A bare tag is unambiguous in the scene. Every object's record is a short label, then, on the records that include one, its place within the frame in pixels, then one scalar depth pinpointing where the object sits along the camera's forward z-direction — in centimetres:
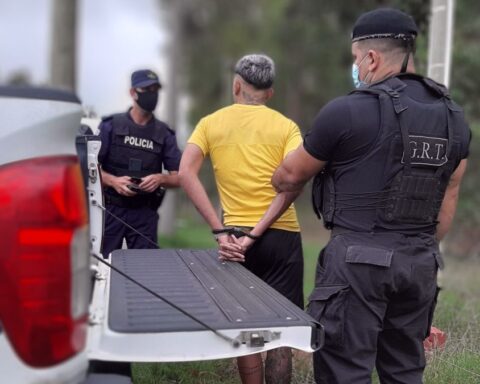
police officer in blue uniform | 454
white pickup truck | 176
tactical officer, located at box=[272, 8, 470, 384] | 255
